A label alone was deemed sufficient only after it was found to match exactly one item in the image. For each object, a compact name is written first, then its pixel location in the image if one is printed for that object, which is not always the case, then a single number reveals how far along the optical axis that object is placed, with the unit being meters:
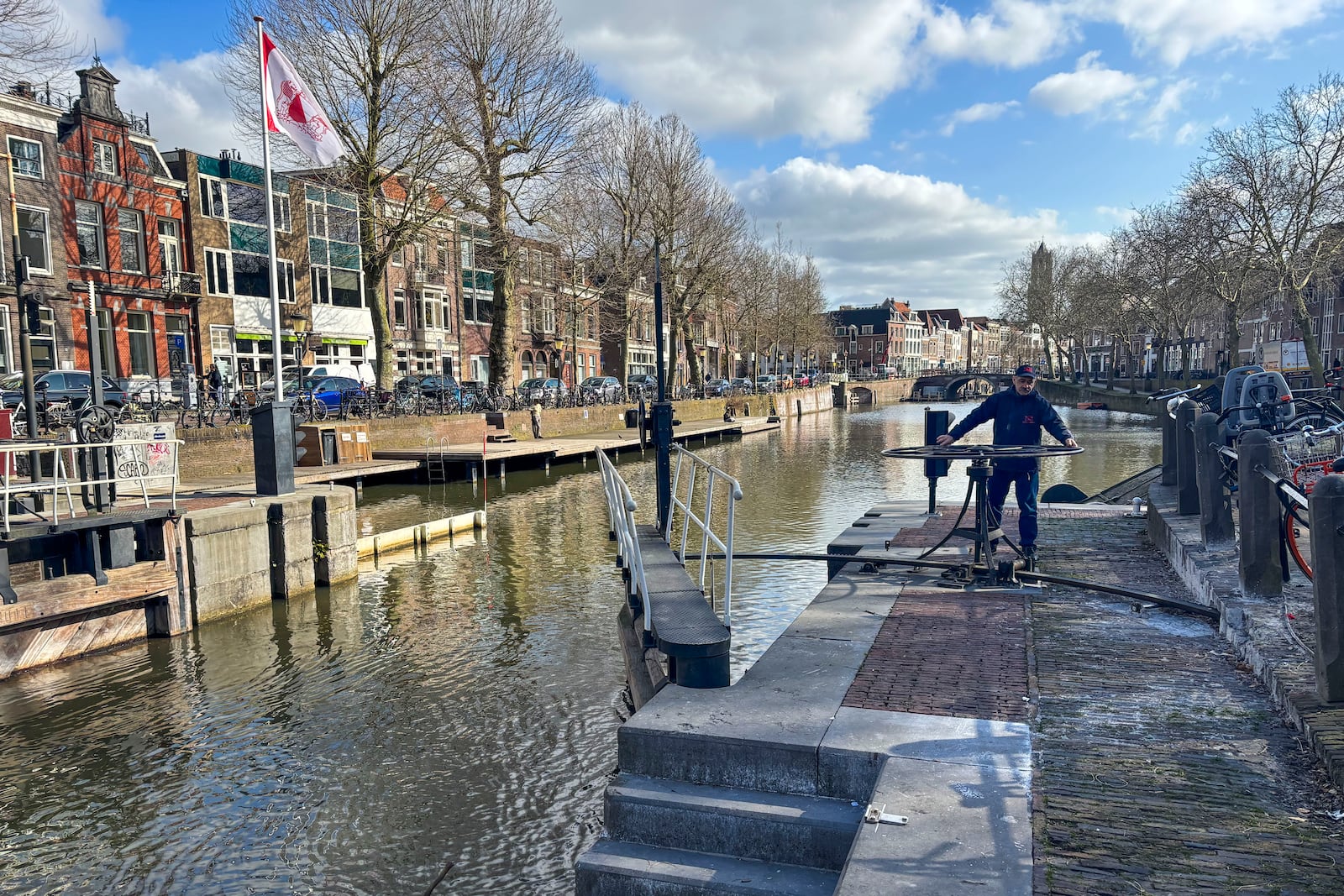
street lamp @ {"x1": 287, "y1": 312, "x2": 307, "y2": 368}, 23.08
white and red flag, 13.90
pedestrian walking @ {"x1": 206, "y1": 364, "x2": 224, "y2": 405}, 26.86
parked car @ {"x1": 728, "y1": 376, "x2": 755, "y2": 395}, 57.36
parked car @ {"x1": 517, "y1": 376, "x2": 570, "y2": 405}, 35.83
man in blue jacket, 7.88
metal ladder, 23.12
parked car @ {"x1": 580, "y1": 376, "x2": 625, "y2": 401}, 38.59
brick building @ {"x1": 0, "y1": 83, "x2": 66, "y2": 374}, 26.72
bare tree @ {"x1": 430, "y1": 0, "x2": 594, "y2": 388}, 26.52
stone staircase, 3.90
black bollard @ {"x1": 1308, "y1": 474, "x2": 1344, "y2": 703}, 4.23
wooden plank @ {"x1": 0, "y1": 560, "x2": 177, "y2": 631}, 8.59
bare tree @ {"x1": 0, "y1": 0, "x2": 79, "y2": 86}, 15.02
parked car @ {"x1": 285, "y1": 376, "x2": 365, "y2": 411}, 26.36
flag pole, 13.71
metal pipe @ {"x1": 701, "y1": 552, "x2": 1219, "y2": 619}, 6.44
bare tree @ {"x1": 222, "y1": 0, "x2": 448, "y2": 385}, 23.75
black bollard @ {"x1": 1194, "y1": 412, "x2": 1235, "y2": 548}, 7.48
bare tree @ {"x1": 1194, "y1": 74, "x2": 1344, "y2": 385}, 33.69
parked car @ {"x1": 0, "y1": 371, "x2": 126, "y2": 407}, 19.62
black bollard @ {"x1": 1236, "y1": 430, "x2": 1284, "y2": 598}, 5.95
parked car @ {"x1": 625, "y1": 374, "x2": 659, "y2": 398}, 45.12
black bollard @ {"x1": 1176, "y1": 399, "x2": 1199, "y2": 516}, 8.93
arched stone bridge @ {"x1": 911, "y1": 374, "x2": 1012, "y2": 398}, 99.50
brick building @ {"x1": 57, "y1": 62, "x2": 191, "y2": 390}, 29.06
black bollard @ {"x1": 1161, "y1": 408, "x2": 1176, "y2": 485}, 10.73
